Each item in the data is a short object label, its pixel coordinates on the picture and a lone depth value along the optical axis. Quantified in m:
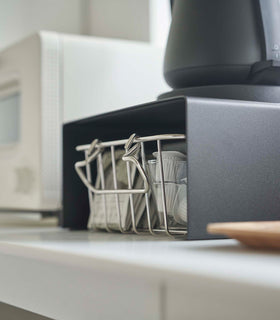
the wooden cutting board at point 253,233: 0.71
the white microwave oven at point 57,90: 1.30
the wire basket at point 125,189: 0.93
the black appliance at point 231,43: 0.95
